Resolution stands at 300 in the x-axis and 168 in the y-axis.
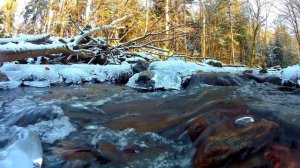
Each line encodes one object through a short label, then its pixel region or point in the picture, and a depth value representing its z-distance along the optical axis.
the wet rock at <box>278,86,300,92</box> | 3.00
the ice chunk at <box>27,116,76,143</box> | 1.66
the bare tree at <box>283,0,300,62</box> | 15.72
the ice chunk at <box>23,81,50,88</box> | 3.11
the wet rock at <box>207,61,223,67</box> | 5.26
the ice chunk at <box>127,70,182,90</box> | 3.24
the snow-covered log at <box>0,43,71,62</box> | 2.77
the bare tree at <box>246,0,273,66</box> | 15.99
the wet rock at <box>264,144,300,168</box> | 1.15
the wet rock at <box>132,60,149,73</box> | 3.80
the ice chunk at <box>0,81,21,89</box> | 2.97
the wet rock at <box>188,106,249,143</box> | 1.49
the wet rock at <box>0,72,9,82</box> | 3.01
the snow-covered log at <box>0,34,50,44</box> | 3.43
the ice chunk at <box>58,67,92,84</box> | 3.34
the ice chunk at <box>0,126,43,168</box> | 1.13
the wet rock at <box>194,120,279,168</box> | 1.20
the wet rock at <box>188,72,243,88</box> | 3.19
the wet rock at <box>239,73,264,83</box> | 3.45
